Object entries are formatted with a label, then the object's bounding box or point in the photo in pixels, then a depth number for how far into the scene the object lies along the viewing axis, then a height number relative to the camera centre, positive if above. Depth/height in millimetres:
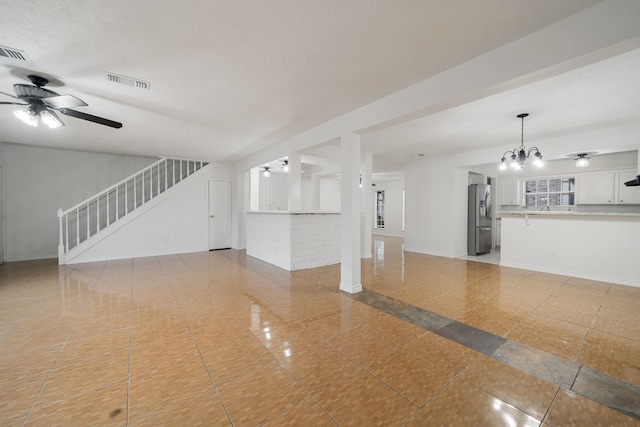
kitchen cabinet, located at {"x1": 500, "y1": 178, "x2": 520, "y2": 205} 7555 +558
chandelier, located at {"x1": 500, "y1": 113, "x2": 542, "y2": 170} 3832 +899
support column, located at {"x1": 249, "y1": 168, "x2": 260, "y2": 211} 7806 +698
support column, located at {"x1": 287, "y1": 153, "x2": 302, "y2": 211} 5133 +609
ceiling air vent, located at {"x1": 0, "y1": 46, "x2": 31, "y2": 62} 2194 +1436
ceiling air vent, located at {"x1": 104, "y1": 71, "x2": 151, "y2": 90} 2682 +1464
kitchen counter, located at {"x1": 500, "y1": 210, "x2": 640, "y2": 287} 4145 -655
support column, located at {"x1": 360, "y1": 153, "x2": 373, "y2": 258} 6512 +167
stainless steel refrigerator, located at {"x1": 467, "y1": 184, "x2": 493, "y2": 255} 6746 -251
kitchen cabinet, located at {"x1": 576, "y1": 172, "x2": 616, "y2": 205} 5980 +534
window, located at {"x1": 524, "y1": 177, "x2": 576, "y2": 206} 6809 +526
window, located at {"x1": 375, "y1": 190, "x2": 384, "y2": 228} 12109 +58
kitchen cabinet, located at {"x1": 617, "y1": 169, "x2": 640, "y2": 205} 5676 +427
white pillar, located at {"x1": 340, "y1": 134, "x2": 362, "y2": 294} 3725 -42
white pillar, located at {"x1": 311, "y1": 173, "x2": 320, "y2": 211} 10047 +791
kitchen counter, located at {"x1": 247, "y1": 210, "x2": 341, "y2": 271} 5098 -615
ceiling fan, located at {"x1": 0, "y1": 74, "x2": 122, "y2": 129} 2699 +1224
